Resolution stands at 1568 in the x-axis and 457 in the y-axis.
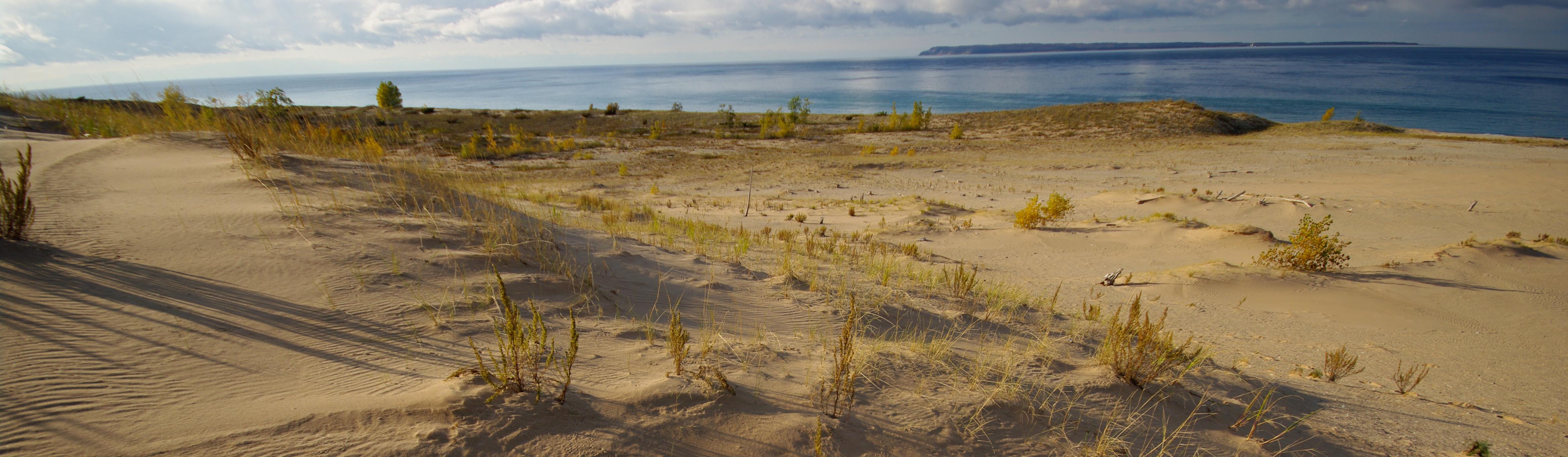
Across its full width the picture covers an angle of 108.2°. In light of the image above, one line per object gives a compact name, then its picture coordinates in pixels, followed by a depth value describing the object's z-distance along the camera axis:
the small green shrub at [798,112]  36.26
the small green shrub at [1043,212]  10.09
